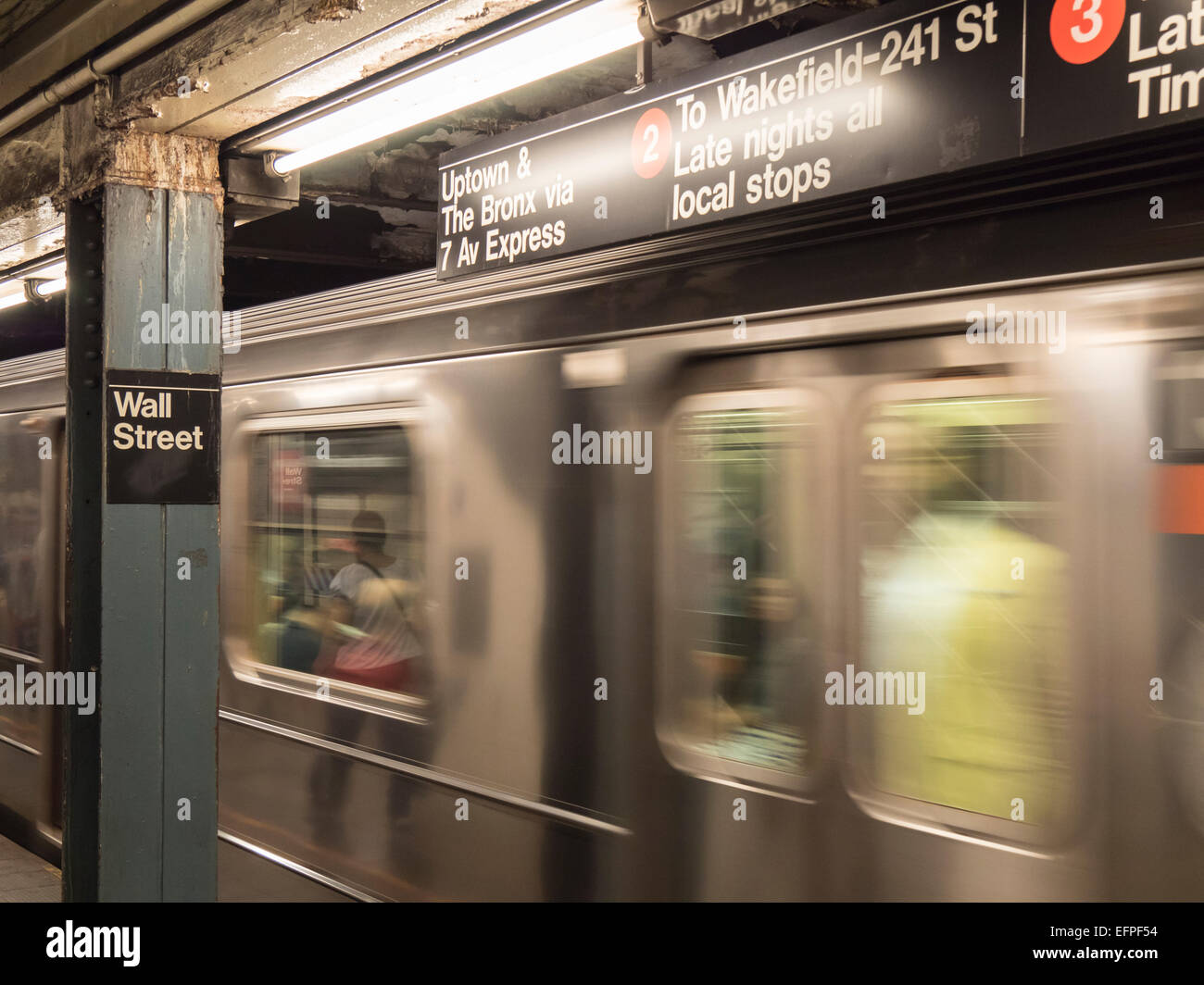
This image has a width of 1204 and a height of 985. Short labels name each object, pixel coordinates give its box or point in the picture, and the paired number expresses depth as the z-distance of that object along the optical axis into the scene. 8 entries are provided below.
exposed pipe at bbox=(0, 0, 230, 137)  3.29
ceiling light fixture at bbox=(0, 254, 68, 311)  5.62
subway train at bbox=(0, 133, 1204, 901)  2.39
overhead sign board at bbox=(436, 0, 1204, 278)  2.07
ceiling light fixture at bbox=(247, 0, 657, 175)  2.78
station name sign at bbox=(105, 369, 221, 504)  3.54
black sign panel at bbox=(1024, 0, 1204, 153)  1.98
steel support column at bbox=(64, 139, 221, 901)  3.56
